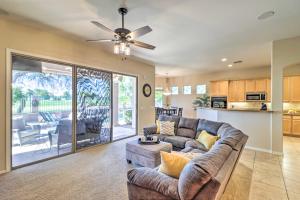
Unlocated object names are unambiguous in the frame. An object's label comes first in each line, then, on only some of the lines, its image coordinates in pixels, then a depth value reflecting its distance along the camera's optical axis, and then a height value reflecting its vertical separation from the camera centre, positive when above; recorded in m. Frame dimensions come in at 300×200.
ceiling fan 2.03 +1.06
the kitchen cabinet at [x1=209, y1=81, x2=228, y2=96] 6.39 +0.62
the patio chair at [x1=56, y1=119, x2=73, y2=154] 3.30 -0.83
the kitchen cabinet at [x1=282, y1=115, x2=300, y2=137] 4.83 -0.96
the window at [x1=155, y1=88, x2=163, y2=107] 8.55 +0.22
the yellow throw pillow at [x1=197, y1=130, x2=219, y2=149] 2.69 -0.83
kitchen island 3.54 -0.68
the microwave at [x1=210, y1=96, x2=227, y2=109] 6.39 -0.09
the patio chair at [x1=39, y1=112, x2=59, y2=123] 3.07 -0.40
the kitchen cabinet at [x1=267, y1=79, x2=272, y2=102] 5.59 +0.46
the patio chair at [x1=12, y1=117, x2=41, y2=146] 2.71 -0.67
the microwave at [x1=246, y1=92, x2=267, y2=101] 5.67 +0.18
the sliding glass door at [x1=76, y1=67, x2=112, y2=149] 3.63 -0.20
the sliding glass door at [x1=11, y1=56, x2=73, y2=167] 2.73 -0.22
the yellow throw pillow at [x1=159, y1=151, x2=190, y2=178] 1.42 -0.70
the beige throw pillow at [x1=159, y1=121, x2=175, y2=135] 3.57 -0.77
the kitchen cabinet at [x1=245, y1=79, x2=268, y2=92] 5.67 +0.67
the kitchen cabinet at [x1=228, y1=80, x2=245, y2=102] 6.08 +0.44
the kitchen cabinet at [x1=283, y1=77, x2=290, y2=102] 5.13 +0.44
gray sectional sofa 1.08 -0.71
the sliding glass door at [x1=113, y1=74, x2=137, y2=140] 4.98 -0.11
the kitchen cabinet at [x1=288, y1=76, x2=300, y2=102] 5.00 +0.47
